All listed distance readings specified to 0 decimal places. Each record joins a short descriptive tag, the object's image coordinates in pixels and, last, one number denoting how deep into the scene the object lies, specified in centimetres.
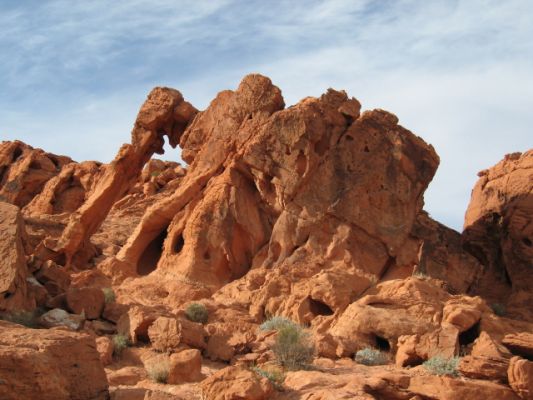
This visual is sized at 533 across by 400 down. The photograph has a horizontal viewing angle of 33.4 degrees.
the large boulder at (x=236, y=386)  1261
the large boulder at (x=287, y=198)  2273
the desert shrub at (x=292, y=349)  1538
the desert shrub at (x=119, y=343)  1630
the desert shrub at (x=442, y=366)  1448
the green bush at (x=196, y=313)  1892
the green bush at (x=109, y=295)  1940
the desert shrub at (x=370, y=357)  1673
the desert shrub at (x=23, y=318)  1616
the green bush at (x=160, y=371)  1434
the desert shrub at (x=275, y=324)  1825
